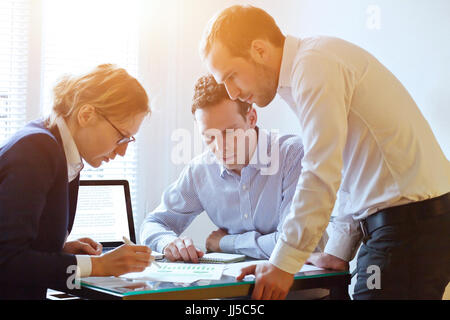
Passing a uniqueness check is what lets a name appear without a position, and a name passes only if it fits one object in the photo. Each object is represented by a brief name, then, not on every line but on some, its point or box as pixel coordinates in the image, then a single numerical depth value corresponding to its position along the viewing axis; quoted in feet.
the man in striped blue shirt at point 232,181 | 6.70
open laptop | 7.29
